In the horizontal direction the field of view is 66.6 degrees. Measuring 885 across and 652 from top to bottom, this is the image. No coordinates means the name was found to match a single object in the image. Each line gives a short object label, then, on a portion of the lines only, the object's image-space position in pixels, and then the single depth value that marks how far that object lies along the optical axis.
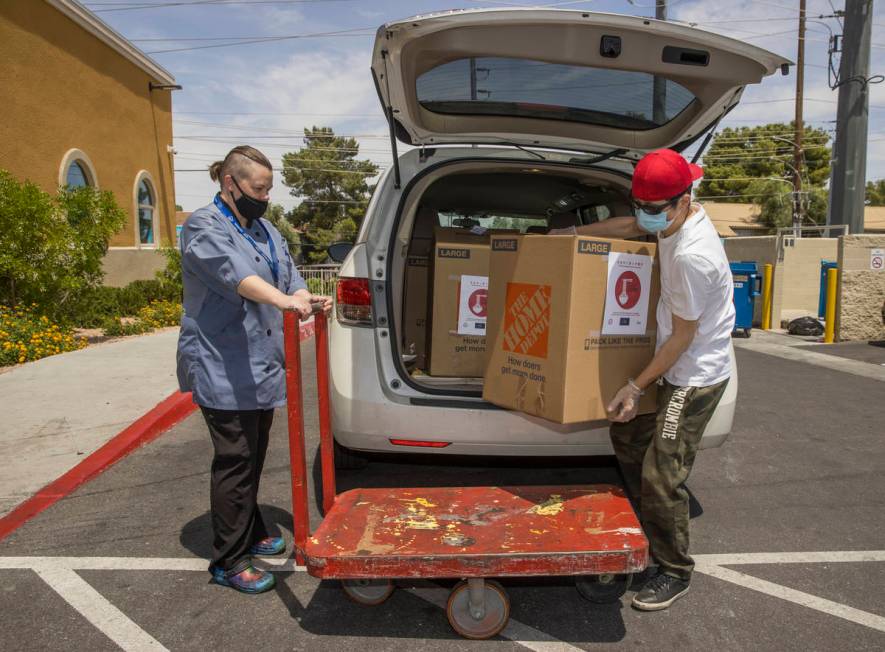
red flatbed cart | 2.36
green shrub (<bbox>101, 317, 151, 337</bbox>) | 10.51
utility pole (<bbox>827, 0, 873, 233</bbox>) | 15.18
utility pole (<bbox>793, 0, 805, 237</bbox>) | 29.38
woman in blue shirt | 2.69
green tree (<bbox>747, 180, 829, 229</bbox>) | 45.53
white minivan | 2.68
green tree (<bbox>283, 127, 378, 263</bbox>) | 51.41
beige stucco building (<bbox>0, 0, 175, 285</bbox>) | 11.79
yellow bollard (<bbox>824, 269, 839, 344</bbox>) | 11.43
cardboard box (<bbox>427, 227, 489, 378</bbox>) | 3.54
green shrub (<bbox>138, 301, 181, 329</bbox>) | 11.94
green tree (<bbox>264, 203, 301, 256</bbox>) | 45.69
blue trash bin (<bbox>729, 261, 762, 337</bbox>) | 12.23
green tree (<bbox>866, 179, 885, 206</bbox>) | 73.55
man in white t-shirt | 2.53
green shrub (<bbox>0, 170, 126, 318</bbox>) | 8.23
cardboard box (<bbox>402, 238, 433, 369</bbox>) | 4.34
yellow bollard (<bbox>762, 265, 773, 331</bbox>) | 13.52
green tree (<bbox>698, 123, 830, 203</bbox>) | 56.25
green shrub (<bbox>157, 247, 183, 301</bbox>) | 14.14
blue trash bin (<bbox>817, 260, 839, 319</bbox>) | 12.91
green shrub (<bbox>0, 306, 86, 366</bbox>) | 7.71
